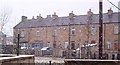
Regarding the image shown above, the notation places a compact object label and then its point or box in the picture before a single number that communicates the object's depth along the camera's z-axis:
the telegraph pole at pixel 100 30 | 15.27
